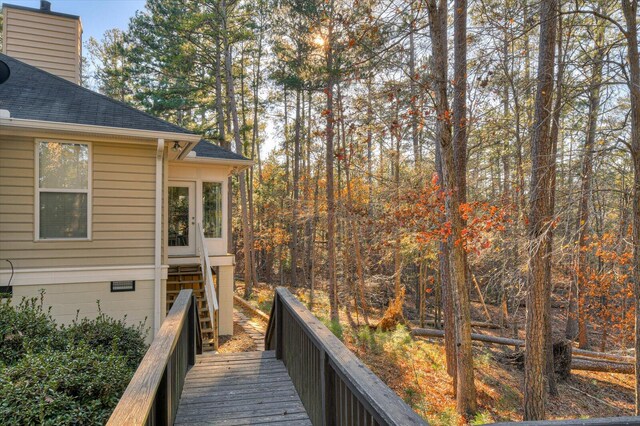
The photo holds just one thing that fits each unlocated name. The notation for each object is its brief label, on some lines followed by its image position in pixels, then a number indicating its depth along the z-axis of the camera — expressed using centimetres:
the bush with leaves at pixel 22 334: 362
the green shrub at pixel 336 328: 880
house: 584
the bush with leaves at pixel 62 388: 239
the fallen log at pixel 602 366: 983
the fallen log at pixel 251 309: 1095
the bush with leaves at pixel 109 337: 417
